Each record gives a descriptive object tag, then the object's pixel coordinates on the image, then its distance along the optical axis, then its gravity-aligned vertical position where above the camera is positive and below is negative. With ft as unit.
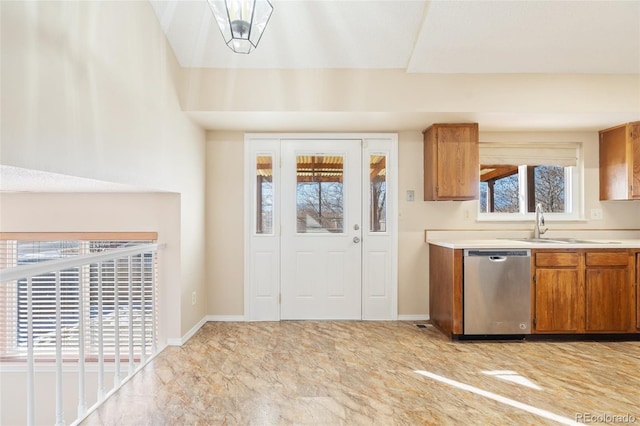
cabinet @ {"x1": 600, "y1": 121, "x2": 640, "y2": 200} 11.44 +1.72
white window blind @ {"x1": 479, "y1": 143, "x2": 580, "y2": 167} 12.94 +2.18
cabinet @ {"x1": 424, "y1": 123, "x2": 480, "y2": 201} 11.63 +1.76
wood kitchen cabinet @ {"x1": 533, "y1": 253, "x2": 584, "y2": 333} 10.84 -2.29
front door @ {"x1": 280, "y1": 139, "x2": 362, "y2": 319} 13.05 -0.68
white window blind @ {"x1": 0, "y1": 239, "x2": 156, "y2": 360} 11.16 -2.59
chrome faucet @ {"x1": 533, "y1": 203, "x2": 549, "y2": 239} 12.43 -0.17
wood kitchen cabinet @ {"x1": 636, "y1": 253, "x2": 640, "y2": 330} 10.84 -2.27
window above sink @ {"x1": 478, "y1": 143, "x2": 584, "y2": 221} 13.00 +1.06
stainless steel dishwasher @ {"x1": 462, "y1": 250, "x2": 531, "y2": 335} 10.73 -2.23
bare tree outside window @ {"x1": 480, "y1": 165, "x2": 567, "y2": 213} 13.30 +1.03
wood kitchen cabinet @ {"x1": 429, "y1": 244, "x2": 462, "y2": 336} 10.75 -2.31
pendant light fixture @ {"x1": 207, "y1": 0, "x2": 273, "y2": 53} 5.57 +3.12
